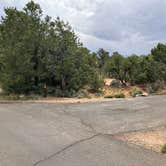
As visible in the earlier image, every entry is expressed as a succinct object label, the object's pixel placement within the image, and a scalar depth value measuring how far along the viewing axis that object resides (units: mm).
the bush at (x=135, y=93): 14915
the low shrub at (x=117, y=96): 13228
